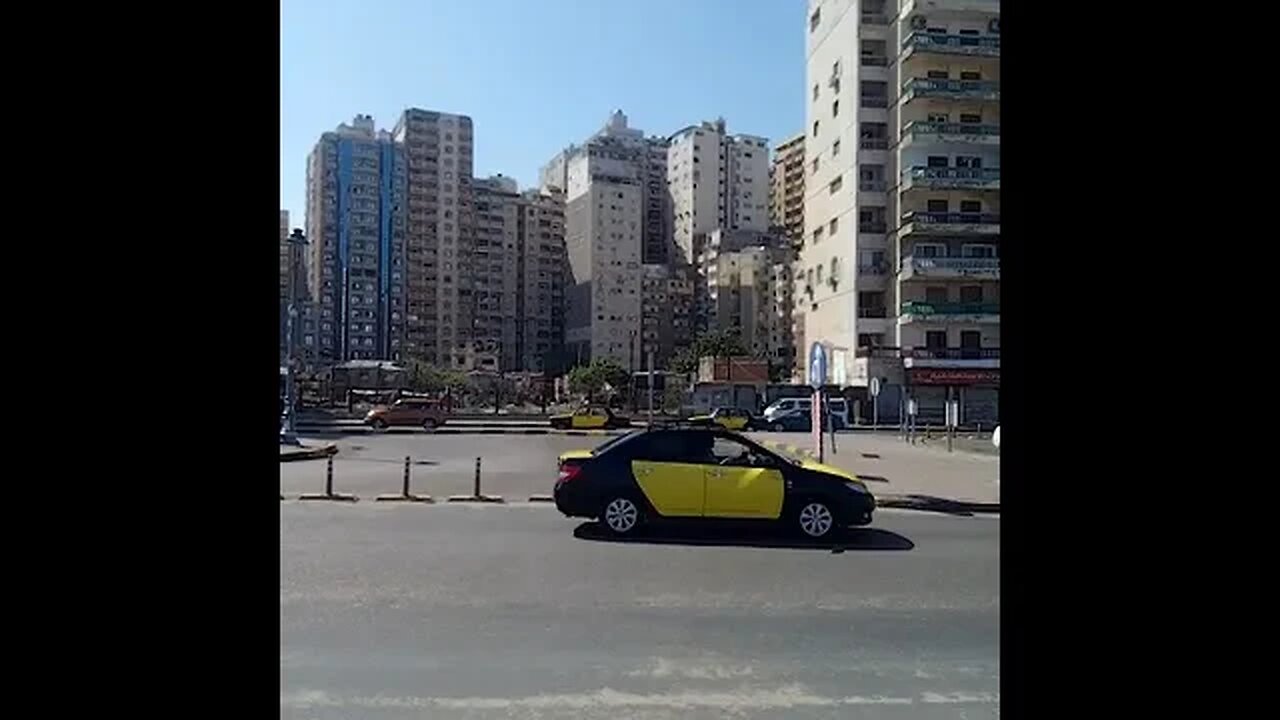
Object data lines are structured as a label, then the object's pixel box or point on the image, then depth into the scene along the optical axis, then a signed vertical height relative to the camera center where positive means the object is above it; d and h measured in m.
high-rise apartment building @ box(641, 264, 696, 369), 76.06 +5.41
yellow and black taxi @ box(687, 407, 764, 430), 34.12 -1.55
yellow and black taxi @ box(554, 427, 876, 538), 10.36 -1.20
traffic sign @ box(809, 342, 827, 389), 17.72 +0.16
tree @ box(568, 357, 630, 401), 53.19 -0.10
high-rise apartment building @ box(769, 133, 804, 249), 90.69 +18.42
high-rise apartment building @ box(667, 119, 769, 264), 89.62 +18.55
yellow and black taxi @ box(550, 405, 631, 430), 35.31 -1.66
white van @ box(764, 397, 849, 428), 37.61 -1.19
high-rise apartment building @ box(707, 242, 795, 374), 76.62 +6.73
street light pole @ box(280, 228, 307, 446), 22.96 -1.31
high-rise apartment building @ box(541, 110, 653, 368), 71.88 +9.26
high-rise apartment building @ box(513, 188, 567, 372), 75.19 +7.45
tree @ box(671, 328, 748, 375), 61.81 +1.74
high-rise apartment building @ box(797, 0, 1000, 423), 45.16 +8.38
